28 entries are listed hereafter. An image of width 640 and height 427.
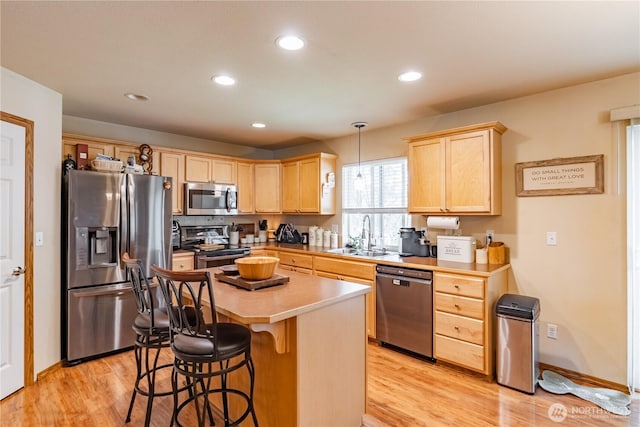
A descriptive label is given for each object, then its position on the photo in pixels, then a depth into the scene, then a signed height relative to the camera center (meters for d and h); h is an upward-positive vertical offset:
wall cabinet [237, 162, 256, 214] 4.98 +0.41
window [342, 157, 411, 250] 4.14 +0.18
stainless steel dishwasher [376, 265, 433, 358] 3.12 -0.91
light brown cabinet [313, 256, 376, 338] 3.54 -0.64
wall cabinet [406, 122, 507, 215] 3.07 +0.43
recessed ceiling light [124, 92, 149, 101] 3.05 +1.10
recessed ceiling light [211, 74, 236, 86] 2.65 +1.10
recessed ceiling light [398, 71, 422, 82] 2.60 +1.09
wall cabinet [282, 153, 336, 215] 4.63 +0.43
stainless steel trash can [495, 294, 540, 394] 2.56 -1.01
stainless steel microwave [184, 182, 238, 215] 4.36 +0.23
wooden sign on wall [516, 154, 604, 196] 2.75 +0.33
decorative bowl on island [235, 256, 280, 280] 2.12 -0.33
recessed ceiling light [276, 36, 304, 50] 2.07 +1.09
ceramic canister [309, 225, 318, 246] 4.93 -0.29
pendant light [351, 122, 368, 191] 3.89 +0.37
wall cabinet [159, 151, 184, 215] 4.21 +0.55
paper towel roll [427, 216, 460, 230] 3.40 -0.08
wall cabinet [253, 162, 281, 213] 5.14 +0.45
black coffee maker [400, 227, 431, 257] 3.68 -0.31
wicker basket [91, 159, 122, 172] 3.27 +0.50
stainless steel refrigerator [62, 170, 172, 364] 3.04 -0.33
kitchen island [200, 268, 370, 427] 1.73 -0.76
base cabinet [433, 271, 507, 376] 2.78 -0.89
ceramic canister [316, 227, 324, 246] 4.86 -0.29
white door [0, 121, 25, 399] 2.52 -0.31
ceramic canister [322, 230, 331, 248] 4.77 -0.35
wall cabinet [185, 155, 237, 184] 4.43 +0.64
